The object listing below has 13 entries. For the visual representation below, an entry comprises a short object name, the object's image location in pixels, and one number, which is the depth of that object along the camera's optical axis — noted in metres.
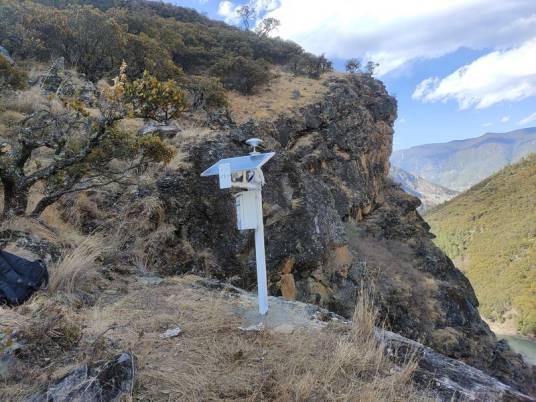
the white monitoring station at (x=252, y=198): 3.79
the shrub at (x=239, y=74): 20.02
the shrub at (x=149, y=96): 5.04
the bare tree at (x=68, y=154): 4.40
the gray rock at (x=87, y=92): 9.34
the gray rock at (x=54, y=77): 10.02
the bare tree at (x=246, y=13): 36.19
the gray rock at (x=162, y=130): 8.59
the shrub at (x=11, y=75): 8.33
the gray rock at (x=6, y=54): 9.33
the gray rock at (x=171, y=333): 3.18
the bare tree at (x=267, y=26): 33.17
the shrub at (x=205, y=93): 14.53
